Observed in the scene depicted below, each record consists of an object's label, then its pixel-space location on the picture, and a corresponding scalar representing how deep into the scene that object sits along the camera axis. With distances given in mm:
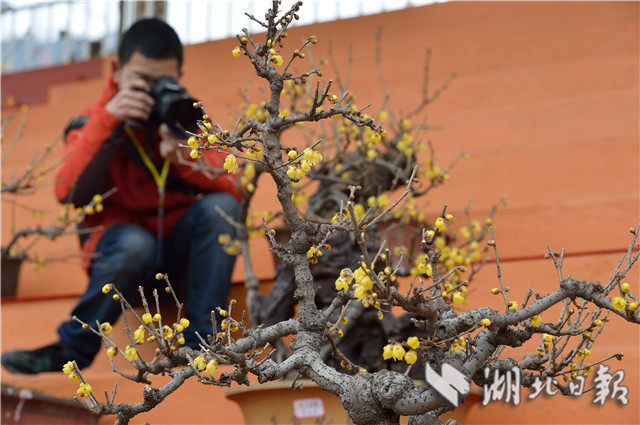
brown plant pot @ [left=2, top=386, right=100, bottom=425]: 2365
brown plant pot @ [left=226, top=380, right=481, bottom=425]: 1861
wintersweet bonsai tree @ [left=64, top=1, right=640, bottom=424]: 1275
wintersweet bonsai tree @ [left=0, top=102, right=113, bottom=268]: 2781
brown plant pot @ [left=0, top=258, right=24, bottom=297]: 3446
